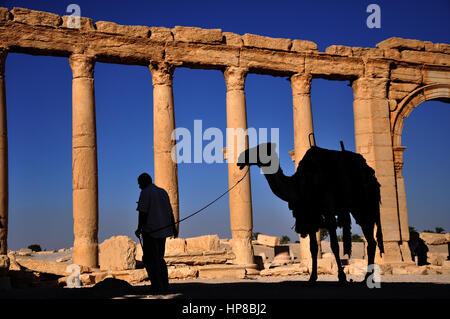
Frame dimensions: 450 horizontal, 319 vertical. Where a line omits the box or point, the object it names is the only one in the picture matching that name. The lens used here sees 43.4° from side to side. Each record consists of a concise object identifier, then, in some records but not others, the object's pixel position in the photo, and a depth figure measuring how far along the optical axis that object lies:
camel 10.20
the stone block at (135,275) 15.75
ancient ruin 18.50
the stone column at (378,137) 22.38
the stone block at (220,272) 17.56
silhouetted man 9.68
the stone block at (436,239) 29.67
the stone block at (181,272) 17.07
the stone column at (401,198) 22.25
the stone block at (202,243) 18.94
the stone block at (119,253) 16.50
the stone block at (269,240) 30.17
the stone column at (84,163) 18.22
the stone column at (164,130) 19.47
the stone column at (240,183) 20.14
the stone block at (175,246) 18.67
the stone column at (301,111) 21.72
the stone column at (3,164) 17.11
